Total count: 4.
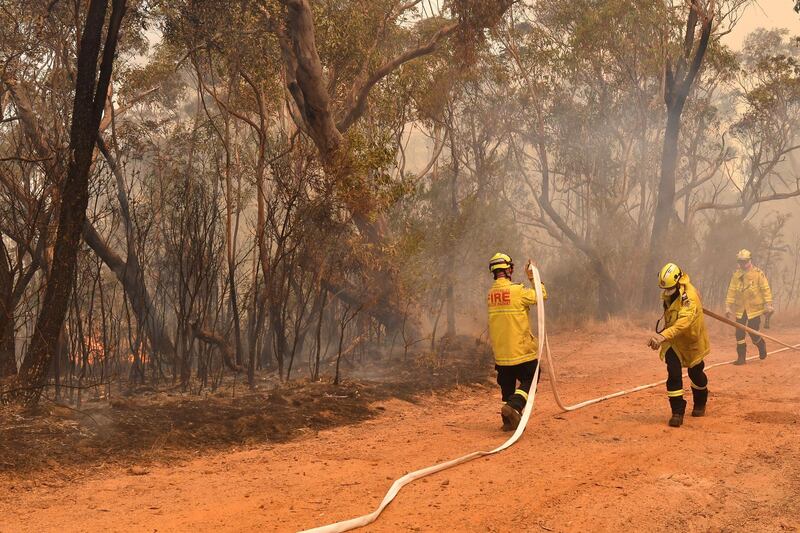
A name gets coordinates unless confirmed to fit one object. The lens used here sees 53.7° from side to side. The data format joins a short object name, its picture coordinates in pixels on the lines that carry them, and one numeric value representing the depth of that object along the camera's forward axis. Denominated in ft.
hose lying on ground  15.21
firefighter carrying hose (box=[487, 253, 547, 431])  25.17
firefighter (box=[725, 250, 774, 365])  43.01
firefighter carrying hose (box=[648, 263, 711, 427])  25.21
